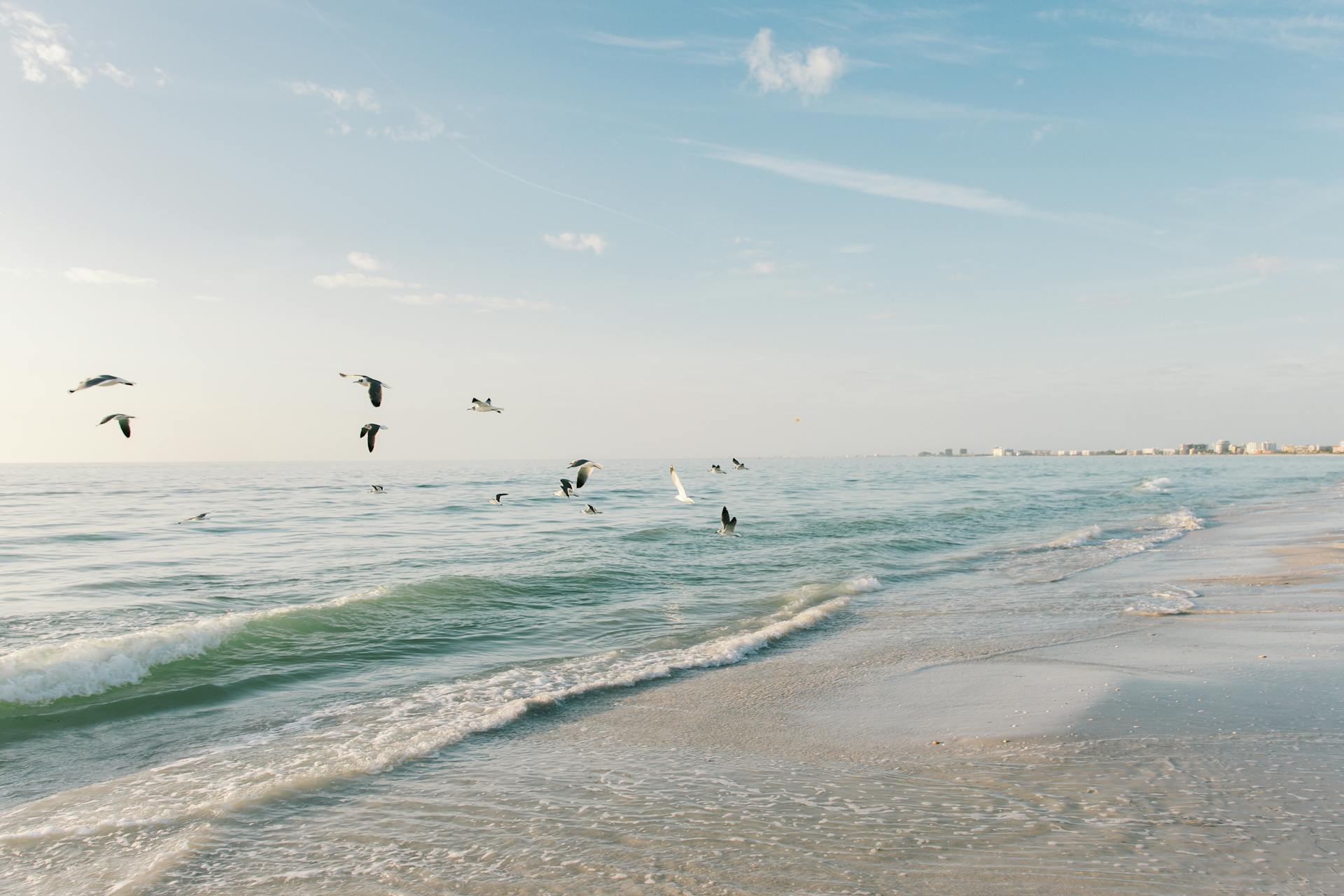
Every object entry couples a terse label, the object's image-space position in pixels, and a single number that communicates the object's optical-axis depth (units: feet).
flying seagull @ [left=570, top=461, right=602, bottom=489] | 47.39
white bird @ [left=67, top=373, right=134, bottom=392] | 34.19
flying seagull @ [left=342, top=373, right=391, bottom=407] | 38.32
